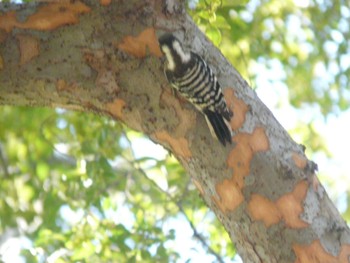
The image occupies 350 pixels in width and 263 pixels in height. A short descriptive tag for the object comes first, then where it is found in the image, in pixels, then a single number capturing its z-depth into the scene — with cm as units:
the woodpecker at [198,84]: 549
